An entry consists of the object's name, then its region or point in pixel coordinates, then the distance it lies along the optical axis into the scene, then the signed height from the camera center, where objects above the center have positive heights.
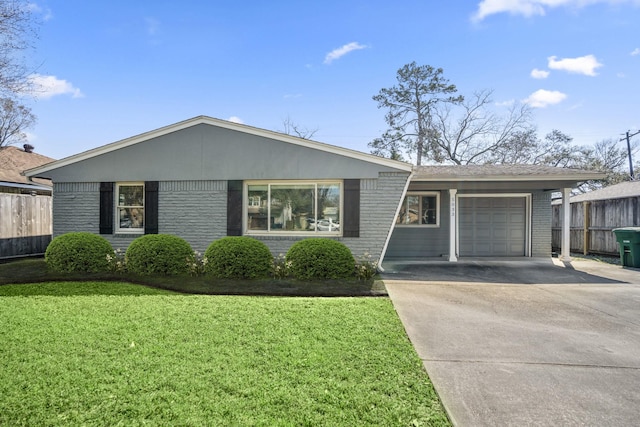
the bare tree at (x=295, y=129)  27.27 +7.11
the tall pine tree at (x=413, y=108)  24.88 +8.38
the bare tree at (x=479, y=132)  25.09 +6.53
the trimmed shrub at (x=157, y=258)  8.11 -1.04
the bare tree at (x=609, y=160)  26.91 +4.99
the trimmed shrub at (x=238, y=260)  7.85 -1.04
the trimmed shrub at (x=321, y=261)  7.73 -1.05
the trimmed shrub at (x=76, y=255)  8.32 -1.02
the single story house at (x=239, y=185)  8.85 +0.86
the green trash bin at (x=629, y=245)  9.74 -0.78
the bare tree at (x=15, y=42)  10.19 +5.48
